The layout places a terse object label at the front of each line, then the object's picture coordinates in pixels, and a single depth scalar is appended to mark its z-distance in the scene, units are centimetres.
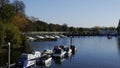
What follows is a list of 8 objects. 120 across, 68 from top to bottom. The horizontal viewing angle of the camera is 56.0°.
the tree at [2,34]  2699
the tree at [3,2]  3352
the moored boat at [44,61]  2035
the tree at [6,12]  3284
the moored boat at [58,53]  2430
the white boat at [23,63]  1744
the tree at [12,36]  2949
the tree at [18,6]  3901
